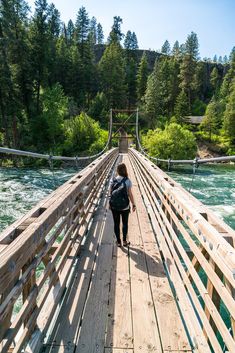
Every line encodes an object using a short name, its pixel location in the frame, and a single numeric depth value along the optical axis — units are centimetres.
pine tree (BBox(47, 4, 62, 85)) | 4696
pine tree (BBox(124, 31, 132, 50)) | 7756
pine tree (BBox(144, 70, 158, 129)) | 5034
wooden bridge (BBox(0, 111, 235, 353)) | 171
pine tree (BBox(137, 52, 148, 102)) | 6109
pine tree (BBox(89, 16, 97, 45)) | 10184
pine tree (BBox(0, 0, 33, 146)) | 2917
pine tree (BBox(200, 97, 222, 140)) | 4866
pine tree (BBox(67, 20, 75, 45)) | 8418
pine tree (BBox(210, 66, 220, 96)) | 7519
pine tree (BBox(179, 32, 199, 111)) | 6257
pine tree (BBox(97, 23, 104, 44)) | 10119
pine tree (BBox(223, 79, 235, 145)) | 4561
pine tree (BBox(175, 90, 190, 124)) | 4984
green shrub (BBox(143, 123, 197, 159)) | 3200
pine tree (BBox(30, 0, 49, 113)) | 3478
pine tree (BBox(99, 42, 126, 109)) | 5384
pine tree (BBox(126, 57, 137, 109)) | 6351
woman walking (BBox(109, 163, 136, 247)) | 422
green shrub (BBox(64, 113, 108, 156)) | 3199
